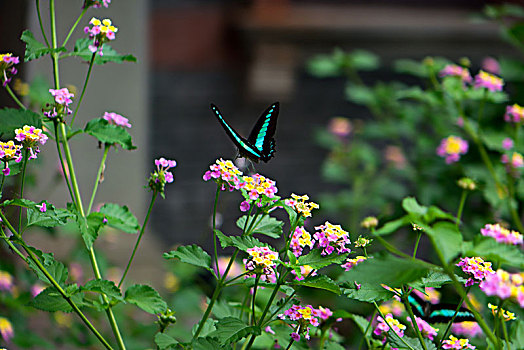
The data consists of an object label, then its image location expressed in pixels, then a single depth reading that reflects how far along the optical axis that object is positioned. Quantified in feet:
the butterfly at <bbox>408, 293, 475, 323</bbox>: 6.47
